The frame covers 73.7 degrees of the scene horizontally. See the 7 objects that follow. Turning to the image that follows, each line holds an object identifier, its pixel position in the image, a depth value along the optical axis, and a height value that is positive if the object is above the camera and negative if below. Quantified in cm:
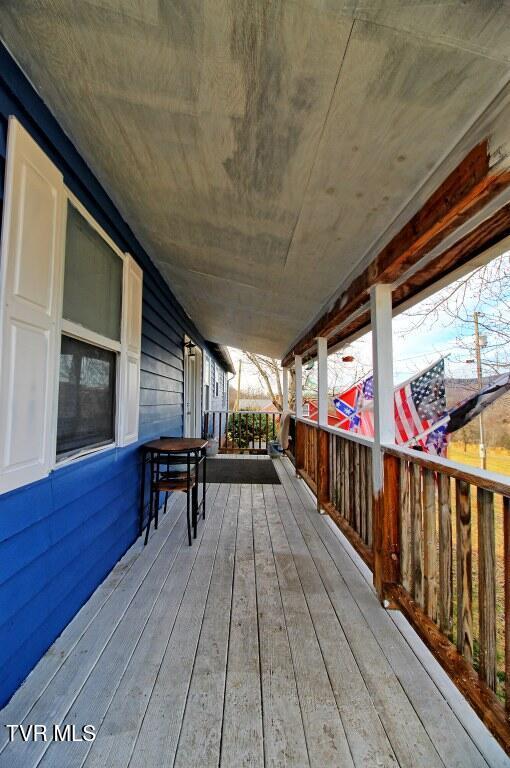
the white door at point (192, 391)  546 +19
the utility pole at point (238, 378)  1873 +151
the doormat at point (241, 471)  511 -115
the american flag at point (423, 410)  371 -5
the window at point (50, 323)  129 +37
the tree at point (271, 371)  1270 +121
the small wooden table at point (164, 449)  281 -40
